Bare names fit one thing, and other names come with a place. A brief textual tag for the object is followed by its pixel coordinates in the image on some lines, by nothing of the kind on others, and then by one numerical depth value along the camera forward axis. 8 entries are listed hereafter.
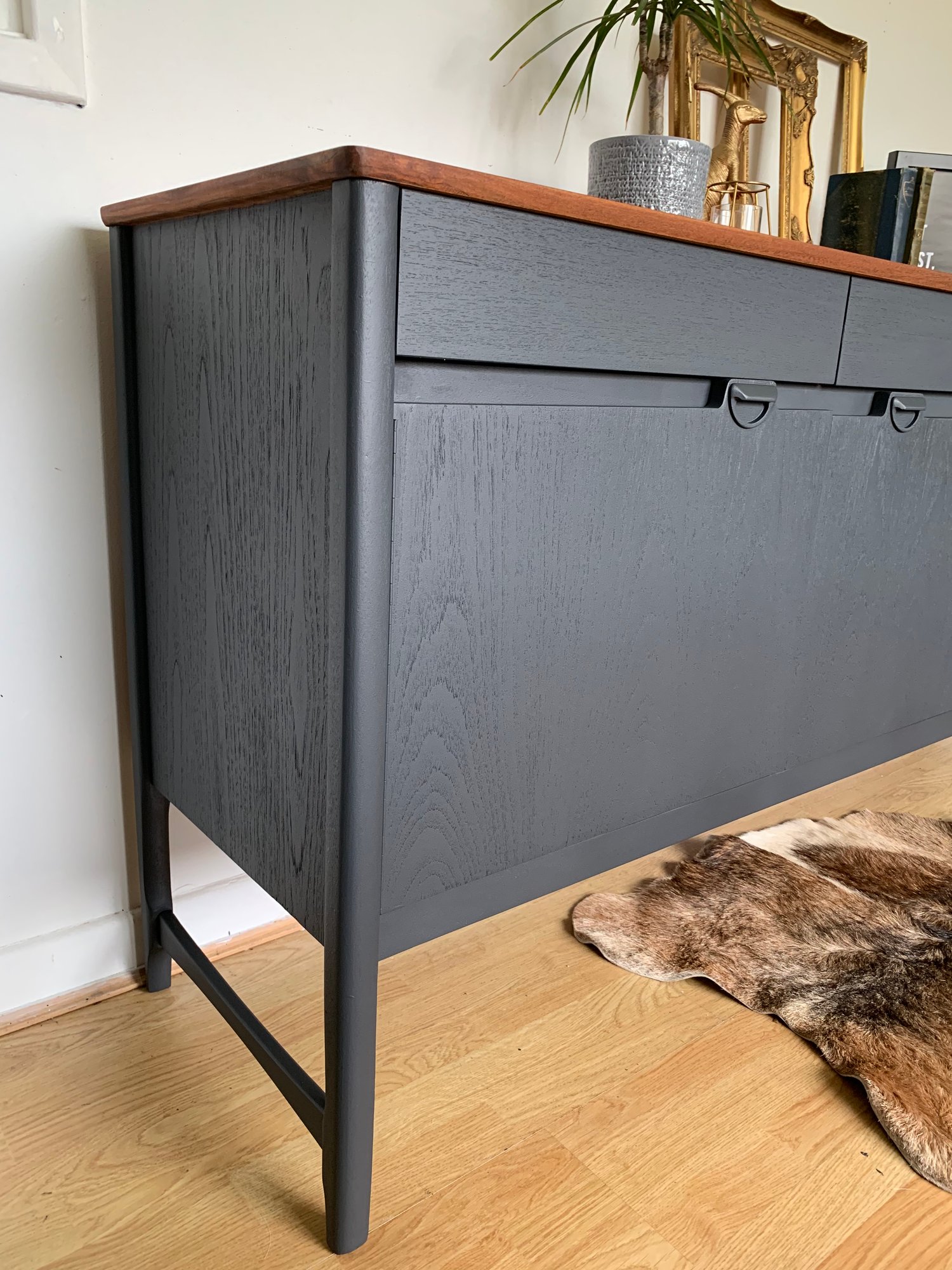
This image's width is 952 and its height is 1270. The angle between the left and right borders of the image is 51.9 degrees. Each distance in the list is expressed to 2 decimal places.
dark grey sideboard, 0.70
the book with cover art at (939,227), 1.43
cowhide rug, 1.05
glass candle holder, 1.20
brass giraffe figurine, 1.46
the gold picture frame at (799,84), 1.60
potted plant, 1.06
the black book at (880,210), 1.33
